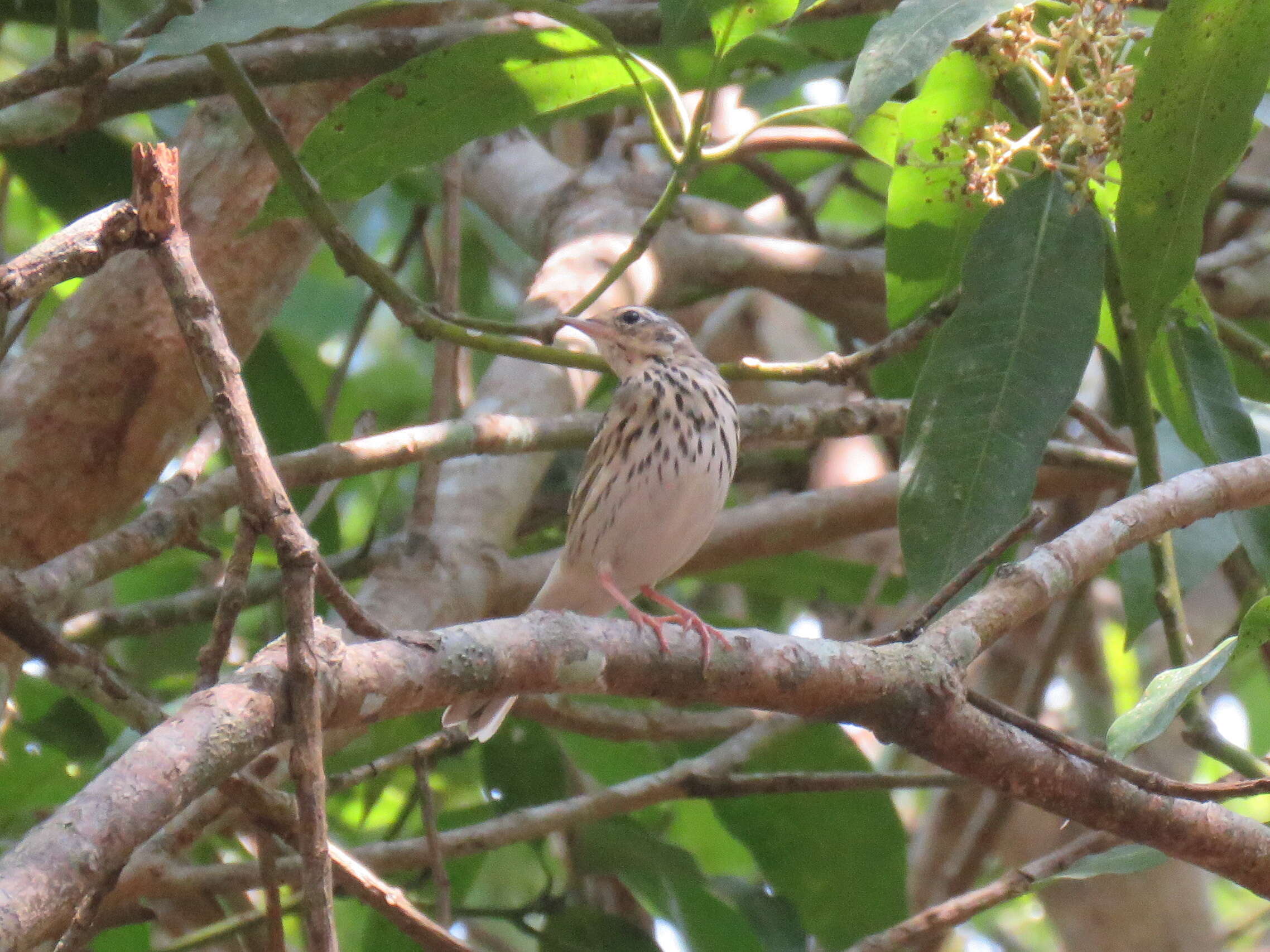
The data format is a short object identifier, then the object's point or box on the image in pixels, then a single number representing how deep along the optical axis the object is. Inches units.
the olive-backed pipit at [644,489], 324.8
